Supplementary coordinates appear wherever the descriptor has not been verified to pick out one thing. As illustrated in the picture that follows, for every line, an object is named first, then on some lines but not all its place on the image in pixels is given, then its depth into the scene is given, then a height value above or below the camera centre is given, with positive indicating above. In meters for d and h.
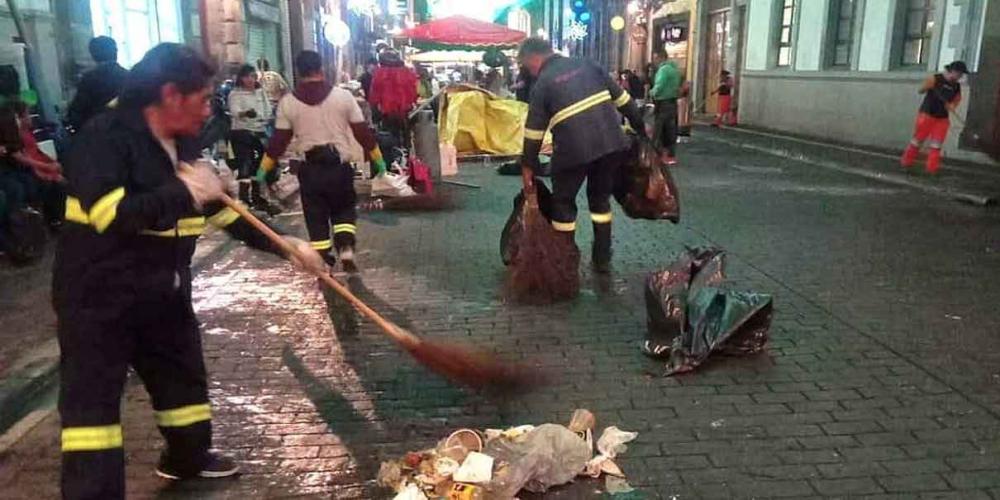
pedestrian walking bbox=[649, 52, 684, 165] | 13.61 -0.69
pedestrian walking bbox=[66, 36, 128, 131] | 6.43 -0.19
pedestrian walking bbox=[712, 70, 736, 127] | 21.78 -1.03
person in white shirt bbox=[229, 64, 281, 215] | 9.62 -0.80
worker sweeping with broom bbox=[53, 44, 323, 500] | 2.65 -0.59
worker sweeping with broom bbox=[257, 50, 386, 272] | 5.80 -0.55
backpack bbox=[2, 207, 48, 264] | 6.46 -1.38
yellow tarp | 14.07 -1.06
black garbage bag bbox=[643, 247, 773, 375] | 4.54 -1.41
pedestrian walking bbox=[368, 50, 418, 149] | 12.45 -0.48
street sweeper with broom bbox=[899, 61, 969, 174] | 12.01 -0.63
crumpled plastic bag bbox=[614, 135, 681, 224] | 6.30 -0.92
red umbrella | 15.55 +0.47
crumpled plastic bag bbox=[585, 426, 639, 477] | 3.43 -1.65
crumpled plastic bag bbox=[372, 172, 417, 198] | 9.66 -1.46
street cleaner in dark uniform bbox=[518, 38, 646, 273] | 5.83 -0.41
